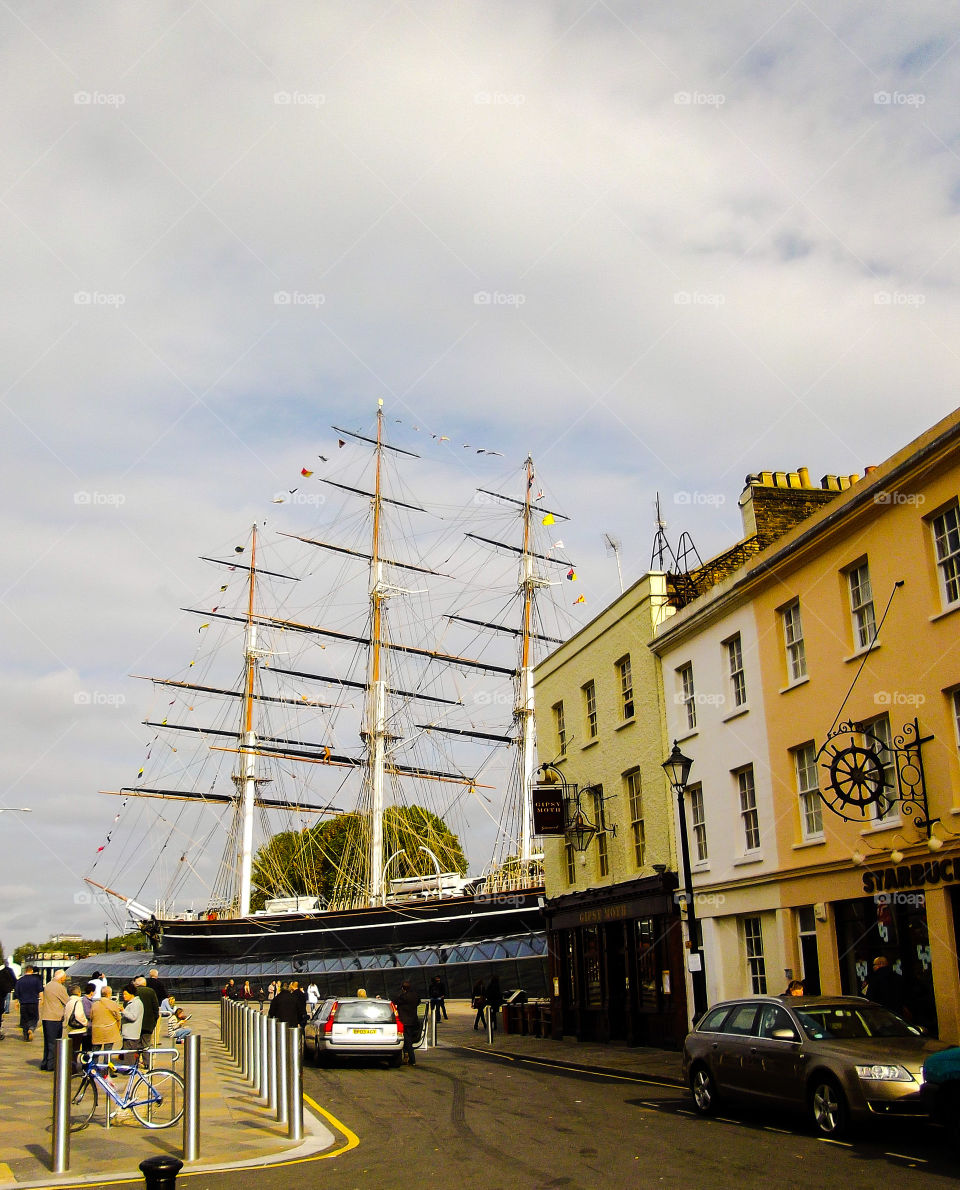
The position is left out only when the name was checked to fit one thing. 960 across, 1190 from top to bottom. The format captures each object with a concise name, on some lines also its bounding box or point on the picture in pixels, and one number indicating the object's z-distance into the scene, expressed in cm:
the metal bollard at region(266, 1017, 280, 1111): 1389
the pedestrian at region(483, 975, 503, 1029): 3192
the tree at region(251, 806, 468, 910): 7512
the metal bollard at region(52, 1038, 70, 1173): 1054
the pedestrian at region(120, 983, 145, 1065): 1584
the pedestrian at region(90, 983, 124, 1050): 1490
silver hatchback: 2294
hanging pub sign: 3098
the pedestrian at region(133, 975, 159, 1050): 1819
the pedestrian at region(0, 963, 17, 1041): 2181
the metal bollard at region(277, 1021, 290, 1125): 1262
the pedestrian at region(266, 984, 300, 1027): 2253
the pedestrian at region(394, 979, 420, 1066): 2405
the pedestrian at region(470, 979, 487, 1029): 3477
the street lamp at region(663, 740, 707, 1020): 1998
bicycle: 1313
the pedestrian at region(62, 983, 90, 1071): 1702
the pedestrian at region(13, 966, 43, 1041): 2430
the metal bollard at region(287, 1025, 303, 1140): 1235
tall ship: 5669
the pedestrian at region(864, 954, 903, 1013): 1667
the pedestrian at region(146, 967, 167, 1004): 2389
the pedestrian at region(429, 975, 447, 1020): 3656
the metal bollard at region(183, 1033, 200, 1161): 1091
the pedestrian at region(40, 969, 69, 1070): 1933
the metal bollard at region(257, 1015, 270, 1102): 1562
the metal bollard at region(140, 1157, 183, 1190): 774
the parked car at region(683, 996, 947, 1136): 1161
